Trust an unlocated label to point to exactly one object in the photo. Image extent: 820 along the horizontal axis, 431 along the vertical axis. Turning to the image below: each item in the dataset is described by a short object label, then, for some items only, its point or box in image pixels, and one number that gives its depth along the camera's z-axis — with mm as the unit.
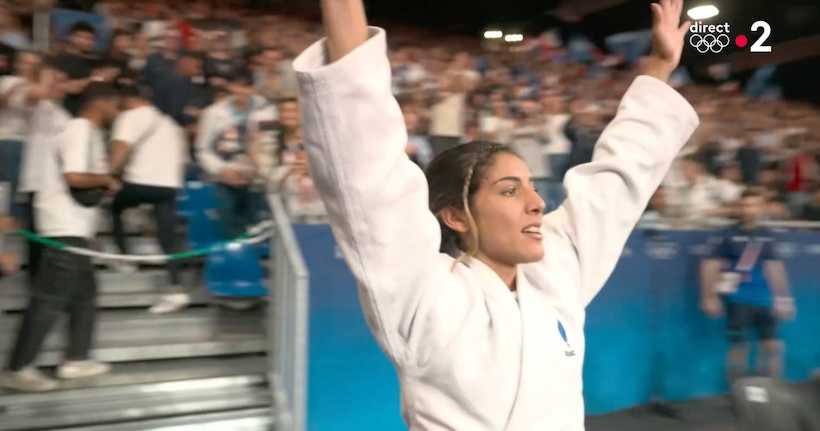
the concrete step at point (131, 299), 3627
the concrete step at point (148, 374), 3234
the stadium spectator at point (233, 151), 3865
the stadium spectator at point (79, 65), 3889
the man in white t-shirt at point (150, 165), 3801
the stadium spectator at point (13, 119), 3621
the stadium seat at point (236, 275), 3845
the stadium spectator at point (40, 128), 3398
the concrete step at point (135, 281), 3881
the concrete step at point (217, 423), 3250
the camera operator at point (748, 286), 4836
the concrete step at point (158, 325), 3570
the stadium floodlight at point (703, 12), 7977
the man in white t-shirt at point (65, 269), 3250
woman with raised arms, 926
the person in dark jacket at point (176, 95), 4508
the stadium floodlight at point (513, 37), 10488
